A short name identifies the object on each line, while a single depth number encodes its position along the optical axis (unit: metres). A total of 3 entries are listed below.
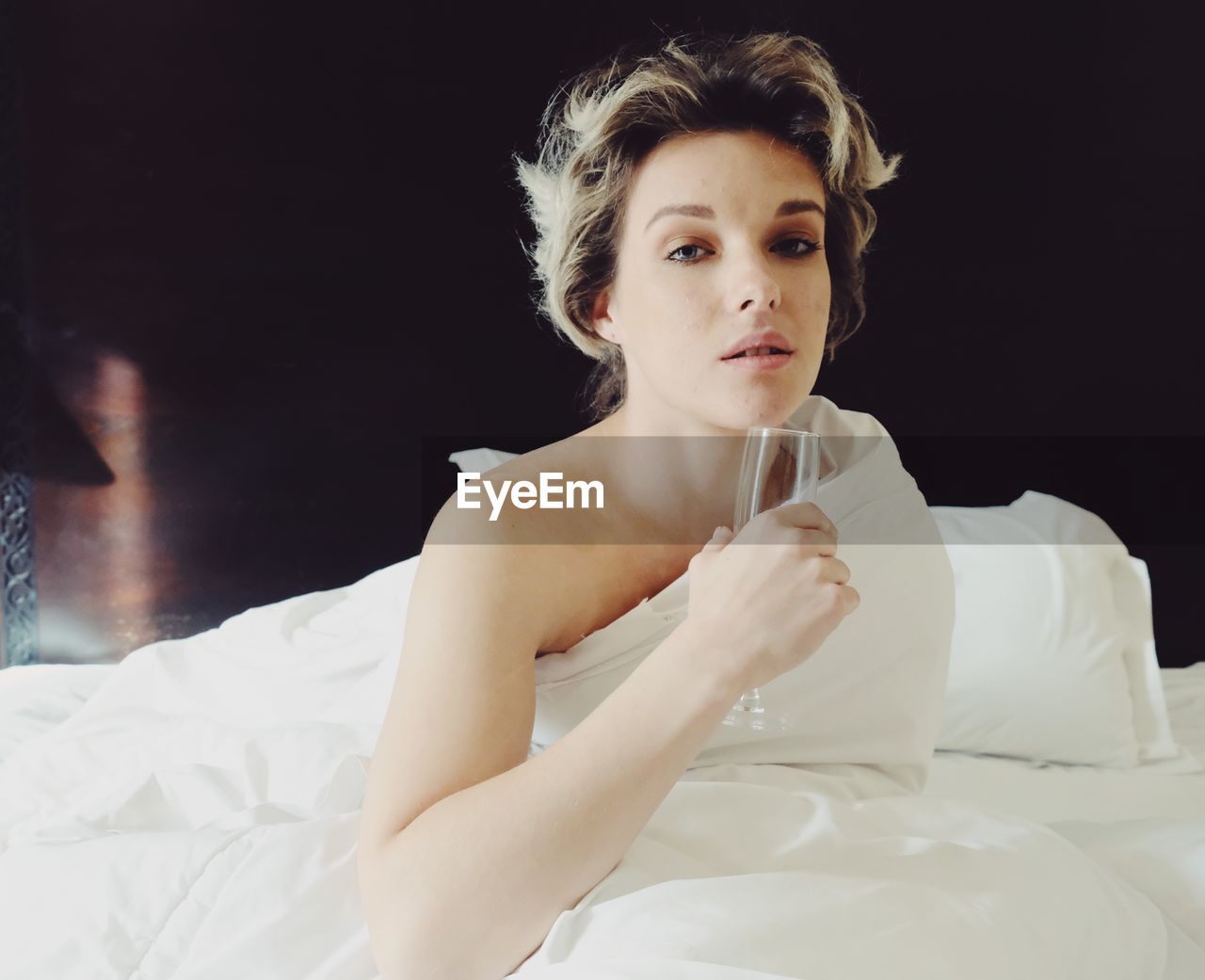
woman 0.79
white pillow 1.72
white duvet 0.73
